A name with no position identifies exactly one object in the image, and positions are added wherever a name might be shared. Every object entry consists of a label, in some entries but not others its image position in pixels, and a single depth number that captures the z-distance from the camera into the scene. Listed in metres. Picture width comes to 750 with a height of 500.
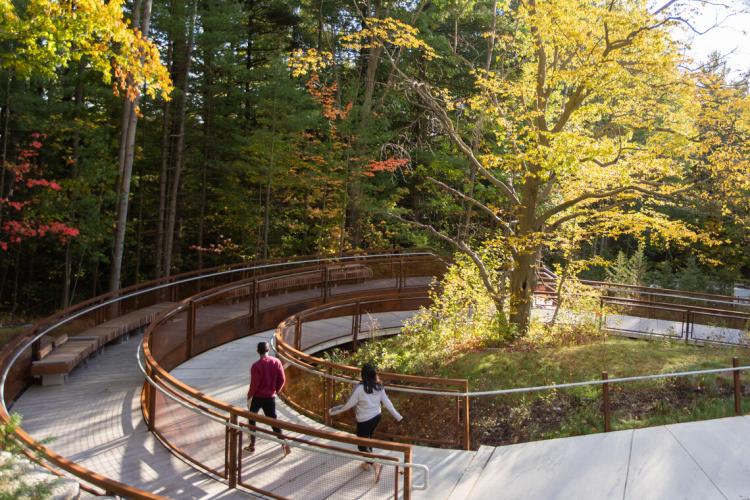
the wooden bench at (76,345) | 10.72
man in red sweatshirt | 8.30
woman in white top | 7.77
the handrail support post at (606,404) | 8.92
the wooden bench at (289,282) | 16.06
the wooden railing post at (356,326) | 15.44
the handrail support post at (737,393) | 8.94
